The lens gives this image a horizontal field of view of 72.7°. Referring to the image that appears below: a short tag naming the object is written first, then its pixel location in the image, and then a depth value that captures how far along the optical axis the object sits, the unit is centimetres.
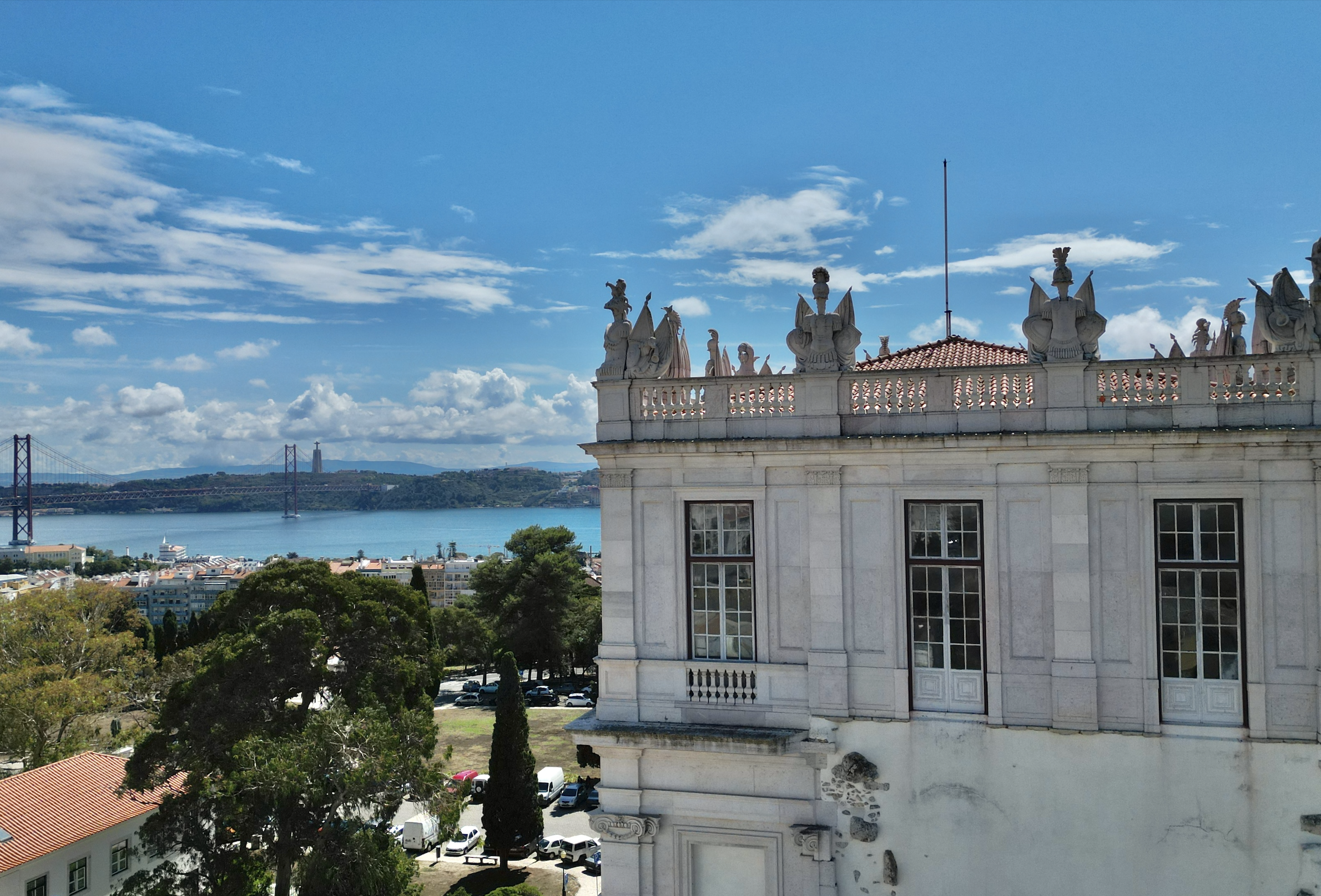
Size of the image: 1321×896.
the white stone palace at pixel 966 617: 1193
